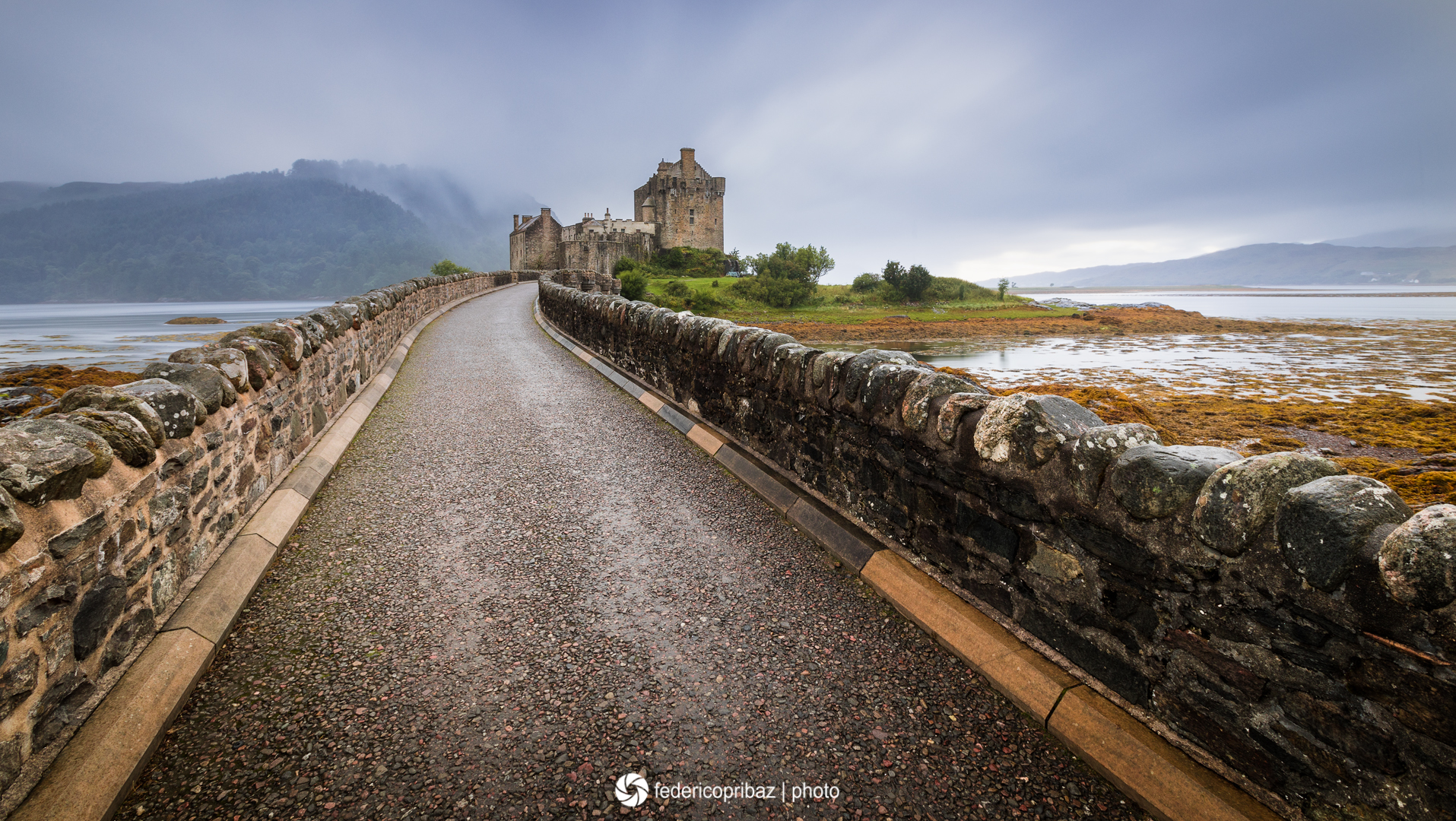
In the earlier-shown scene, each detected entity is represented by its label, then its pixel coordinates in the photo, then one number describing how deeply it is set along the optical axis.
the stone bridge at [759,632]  2.03
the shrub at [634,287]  48.44
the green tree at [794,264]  54.53
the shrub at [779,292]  51.00
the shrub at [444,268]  84.75
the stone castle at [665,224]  71.50
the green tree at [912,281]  53.44
